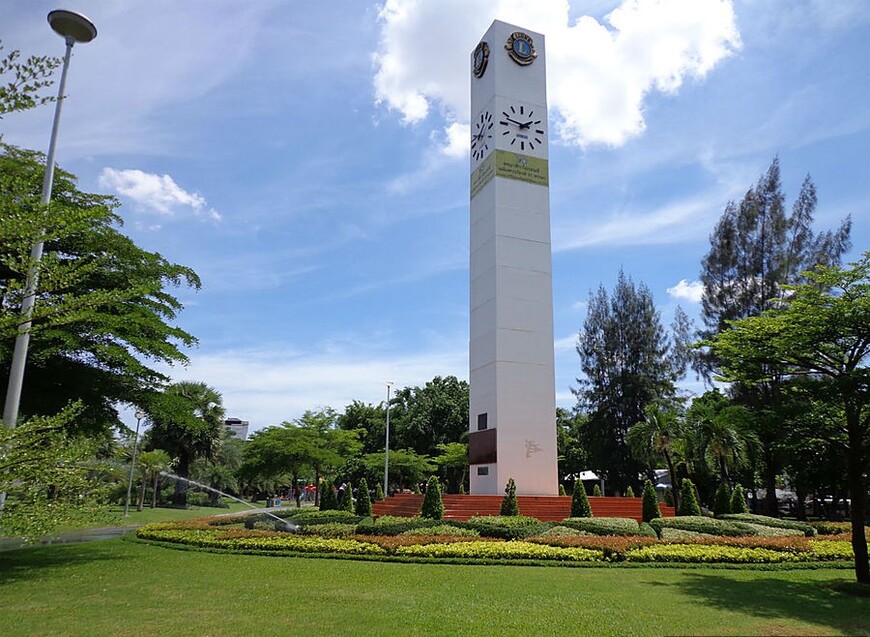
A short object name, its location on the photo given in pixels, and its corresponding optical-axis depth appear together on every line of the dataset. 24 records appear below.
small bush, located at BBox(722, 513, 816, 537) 19.72
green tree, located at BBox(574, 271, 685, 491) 45.16
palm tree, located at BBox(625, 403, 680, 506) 30.48
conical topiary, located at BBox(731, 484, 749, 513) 24.53
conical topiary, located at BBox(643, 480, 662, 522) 22.59
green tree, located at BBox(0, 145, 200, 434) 14.65
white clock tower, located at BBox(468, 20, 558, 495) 27.19
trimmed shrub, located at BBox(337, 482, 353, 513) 27.76
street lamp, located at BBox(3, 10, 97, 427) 11.72
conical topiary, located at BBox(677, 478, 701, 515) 23.69
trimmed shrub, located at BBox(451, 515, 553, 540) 16.98
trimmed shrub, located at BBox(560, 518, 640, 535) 17.48
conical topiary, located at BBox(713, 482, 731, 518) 24.66
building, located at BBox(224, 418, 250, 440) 124.36
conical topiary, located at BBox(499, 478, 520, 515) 22.11
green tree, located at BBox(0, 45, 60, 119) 5.05
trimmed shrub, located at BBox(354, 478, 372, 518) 25.72
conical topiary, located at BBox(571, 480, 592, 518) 21.41
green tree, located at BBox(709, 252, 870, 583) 10.88
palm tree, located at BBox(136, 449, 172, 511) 42.72
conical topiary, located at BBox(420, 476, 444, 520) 21.72
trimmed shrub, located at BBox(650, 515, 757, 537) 17.94
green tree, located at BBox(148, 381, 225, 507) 43.22
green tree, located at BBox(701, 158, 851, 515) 36.03
